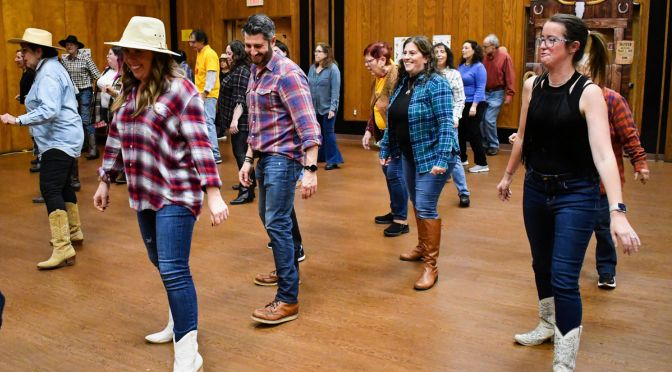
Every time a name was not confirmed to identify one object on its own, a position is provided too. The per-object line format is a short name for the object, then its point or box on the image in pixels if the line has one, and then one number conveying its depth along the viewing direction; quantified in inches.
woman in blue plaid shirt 158.4
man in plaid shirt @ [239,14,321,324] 136.6
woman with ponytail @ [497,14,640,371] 101.0
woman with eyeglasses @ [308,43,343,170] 336.2
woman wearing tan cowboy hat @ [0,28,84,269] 173.9
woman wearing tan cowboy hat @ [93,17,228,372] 106.3
